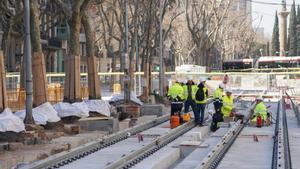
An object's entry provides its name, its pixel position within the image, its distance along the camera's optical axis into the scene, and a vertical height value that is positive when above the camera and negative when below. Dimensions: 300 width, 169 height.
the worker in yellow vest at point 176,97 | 24.78 -1.05
